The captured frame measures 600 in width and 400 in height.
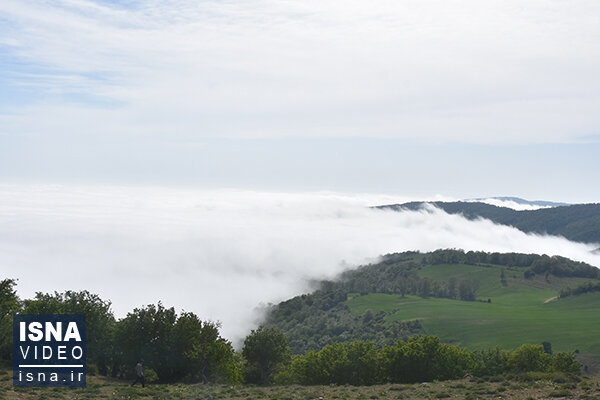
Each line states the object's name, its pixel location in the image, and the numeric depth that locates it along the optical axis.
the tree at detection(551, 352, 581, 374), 81.51
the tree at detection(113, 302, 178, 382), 63.16
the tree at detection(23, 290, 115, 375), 67.12
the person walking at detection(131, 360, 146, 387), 47.94
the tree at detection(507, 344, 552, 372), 80.65
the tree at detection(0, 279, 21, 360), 61.54
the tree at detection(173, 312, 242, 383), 55.94
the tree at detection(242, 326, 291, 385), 75.06
